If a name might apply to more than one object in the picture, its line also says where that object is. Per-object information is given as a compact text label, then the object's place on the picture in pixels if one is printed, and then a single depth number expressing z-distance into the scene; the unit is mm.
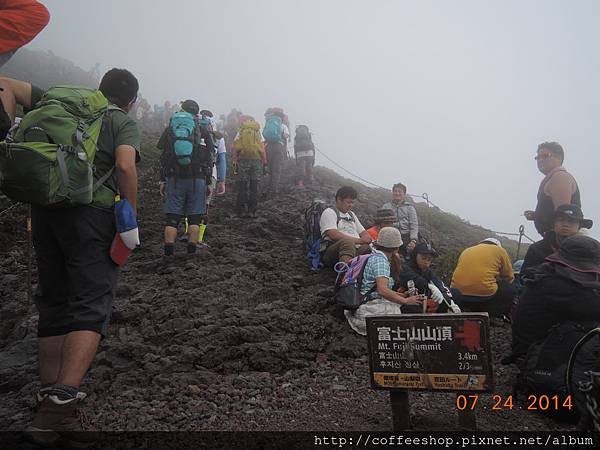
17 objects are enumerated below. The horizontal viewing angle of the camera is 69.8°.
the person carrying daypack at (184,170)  6051
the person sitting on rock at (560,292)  3281
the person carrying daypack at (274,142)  10688
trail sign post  2600
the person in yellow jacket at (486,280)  5367
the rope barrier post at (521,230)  8087
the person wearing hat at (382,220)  6582
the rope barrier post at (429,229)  10725
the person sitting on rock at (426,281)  4883
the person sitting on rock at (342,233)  5801
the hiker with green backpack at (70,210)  2396
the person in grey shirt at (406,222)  7371
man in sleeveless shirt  4645
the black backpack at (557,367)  2883
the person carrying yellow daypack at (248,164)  8797
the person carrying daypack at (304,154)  12297
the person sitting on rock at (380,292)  4602
